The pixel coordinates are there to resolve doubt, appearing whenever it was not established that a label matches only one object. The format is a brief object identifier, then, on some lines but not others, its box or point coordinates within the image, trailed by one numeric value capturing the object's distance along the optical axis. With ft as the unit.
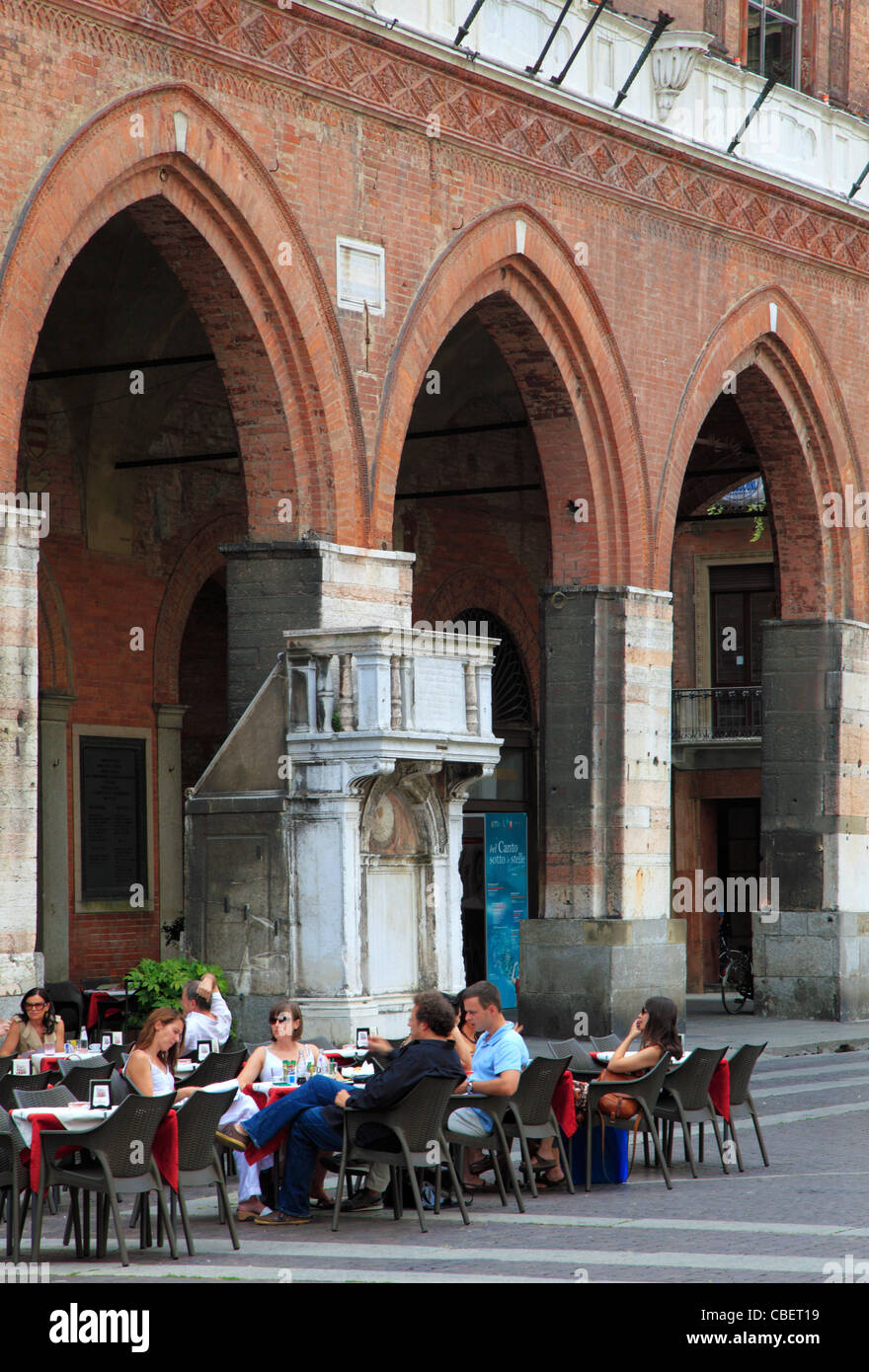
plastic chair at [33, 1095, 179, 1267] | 52.42
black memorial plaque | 118.32
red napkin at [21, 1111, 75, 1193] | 53.21
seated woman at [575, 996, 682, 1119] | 66.59
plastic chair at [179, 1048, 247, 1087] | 63.77
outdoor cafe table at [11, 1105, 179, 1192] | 54.49
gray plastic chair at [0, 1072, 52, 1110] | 62.28
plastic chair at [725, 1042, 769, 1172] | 70.96
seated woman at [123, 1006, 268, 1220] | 57.98
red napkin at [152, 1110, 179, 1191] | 54.49
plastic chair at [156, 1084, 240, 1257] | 55.36
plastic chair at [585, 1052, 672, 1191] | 65.36
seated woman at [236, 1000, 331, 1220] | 64.34
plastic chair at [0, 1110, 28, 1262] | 53.16
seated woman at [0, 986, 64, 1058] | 72.37
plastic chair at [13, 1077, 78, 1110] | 57.41
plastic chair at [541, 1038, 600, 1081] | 69.36
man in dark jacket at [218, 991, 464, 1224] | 58.95
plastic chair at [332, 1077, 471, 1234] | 58.44
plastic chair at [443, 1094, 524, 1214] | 62.31
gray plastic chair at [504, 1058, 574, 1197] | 63.62
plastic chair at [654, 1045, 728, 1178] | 67.56
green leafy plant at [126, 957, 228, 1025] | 87.97
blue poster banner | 138.62
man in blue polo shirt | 62.64
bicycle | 146.92
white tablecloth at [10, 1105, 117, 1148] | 54.80
